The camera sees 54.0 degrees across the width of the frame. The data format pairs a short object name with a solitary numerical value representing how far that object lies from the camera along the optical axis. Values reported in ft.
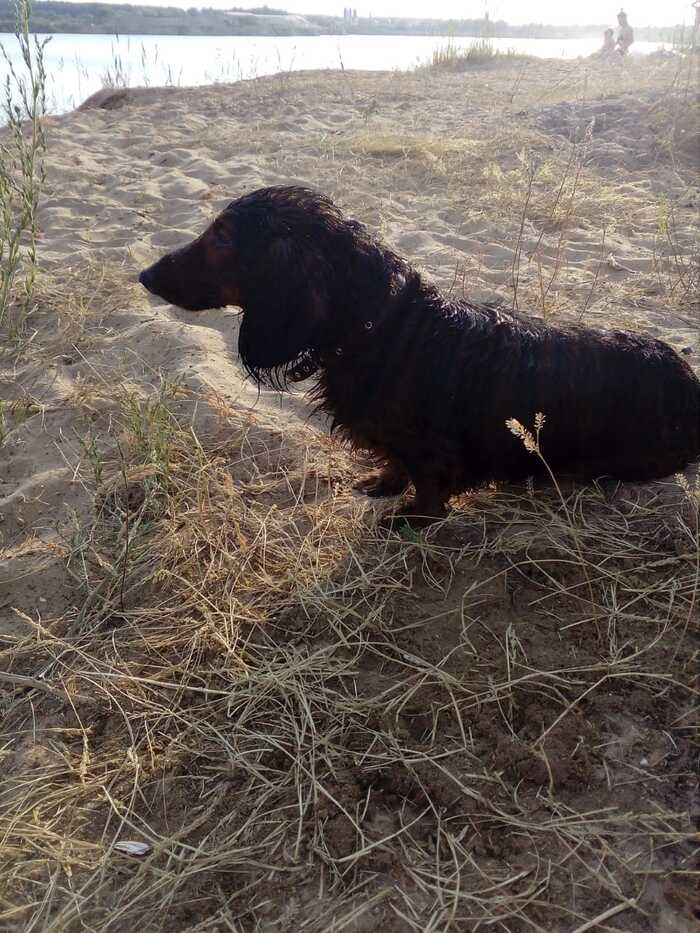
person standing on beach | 50.01
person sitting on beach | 51.47
